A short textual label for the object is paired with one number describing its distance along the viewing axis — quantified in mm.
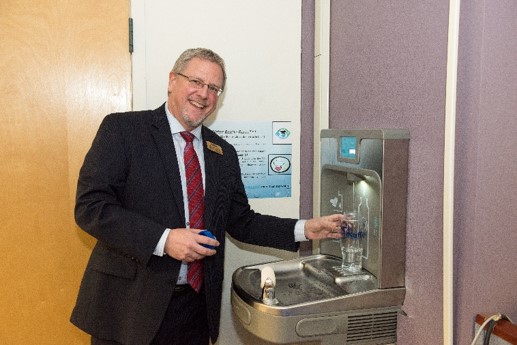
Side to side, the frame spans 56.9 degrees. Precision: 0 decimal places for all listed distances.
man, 1469
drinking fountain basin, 1396
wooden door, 1821
